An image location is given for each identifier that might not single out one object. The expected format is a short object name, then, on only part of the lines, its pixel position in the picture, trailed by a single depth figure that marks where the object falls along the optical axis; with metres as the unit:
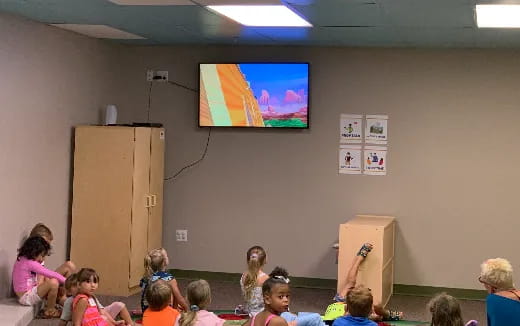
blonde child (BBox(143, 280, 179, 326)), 4.79
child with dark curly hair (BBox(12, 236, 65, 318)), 6.33
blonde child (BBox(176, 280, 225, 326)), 4.54
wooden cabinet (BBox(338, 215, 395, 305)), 6.67
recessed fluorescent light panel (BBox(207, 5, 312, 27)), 5.61
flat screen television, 7.87
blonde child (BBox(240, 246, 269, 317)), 5.84
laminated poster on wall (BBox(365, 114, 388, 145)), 7.79
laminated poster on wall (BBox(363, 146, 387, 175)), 7.79
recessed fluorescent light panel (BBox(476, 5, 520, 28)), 5.18
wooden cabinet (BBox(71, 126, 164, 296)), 7.29
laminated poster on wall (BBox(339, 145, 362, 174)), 7.85
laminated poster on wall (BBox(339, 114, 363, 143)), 7.84
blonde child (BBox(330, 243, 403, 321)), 6.46
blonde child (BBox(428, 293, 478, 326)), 4.03
